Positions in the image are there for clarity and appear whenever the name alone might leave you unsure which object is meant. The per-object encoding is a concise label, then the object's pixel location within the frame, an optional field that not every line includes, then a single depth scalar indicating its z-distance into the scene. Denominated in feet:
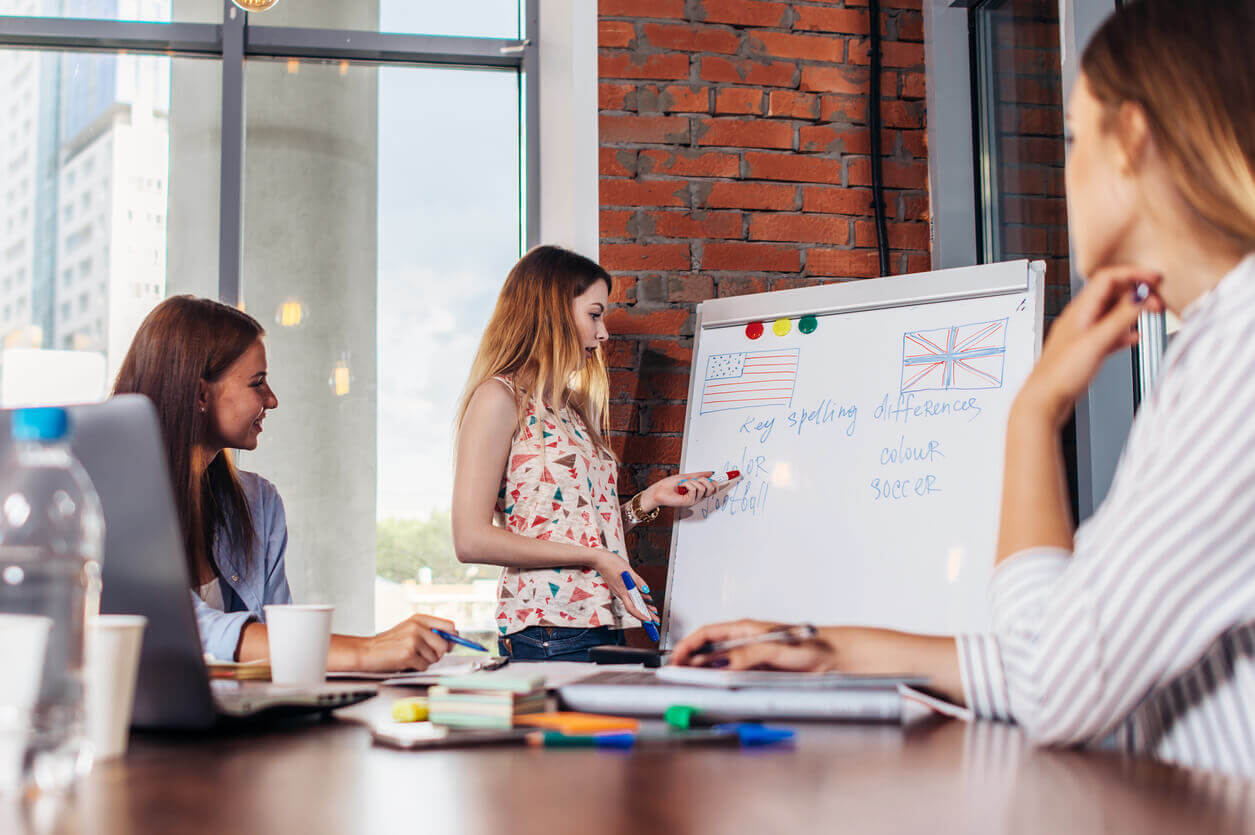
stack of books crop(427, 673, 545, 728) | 2.70
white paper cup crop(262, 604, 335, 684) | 3.55
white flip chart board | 6.83
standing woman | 7.27
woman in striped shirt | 2.42
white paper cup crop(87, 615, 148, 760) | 2.31
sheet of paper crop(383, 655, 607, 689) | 3.46
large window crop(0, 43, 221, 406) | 9.86
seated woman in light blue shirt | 5.29
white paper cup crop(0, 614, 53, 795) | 2.05
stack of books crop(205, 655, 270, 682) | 3.59
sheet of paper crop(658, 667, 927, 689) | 2.87
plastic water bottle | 2.10
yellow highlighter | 2.78
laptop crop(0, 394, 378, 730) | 2.43
